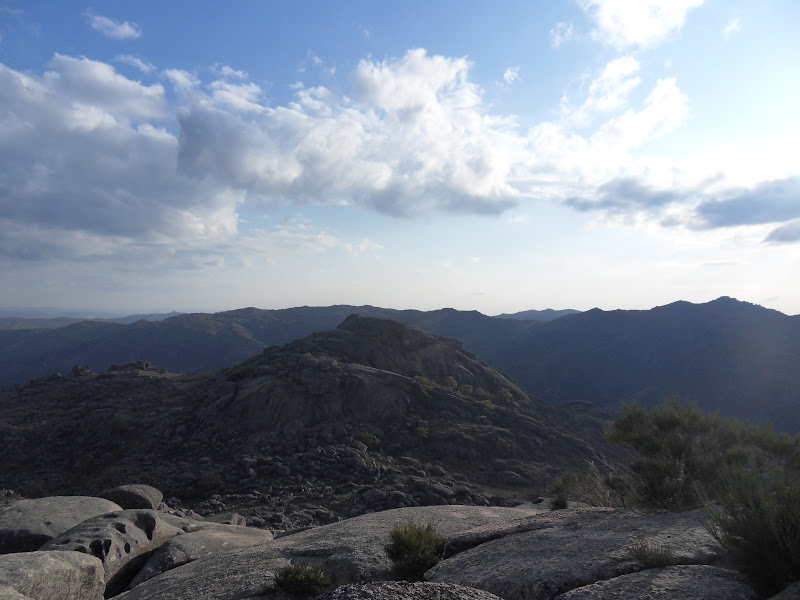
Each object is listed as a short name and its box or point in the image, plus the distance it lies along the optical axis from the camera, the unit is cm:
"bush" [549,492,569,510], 1323
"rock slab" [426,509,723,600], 547
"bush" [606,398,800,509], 943
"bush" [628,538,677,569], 546
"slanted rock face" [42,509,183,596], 862
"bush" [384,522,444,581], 684
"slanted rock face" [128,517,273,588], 903
